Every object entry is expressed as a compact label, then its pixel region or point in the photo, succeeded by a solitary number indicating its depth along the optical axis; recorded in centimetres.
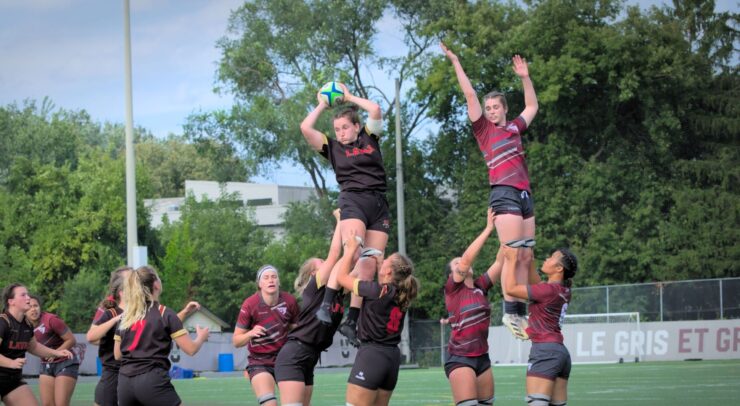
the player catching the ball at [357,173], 1112
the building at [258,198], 7125
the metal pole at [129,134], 2462
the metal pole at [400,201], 4110
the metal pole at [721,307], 3469
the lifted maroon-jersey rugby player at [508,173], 1166
